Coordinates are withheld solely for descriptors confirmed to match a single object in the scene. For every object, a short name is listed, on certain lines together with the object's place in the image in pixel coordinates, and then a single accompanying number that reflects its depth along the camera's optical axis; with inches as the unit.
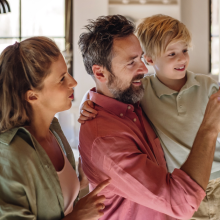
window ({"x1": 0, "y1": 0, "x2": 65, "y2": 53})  173.0
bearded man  41.9
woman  37.7
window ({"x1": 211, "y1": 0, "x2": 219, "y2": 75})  173.3
